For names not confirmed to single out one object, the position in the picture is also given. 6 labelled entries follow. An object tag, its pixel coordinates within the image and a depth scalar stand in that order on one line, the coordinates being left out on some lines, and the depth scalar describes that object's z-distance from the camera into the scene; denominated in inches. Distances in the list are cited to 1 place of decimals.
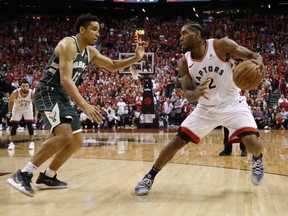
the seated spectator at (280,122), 659.4
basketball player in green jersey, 161.0
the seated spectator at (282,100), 676.7
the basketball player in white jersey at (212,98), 170.1
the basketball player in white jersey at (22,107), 366.3
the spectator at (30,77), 837.0
